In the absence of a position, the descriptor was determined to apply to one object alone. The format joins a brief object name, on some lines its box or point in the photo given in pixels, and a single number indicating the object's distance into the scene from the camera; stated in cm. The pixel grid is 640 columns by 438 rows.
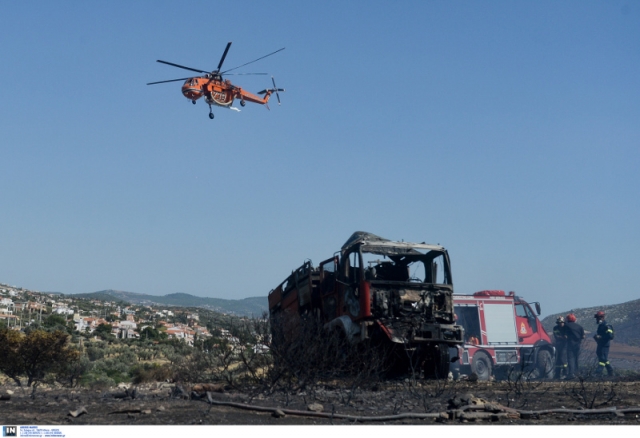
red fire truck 2345
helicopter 3288
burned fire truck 1385
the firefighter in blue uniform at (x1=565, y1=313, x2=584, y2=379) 2334
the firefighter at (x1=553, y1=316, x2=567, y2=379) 2349
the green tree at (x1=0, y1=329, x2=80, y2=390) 2020
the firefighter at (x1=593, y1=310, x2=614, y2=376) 2103
